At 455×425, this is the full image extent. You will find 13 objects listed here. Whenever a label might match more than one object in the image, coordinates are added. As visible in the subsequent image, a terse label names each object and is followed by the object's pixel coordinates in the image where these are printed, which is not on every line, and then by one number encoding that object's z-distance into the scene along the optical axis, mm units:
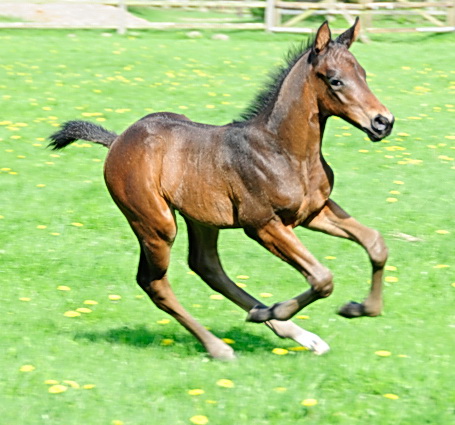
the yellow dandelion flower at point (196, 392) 11172
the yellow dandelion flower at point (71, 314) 14328
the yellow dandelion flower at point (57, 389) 11258
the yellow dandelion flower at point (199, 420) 10383
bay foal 11445
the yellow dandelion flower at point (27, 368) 11984
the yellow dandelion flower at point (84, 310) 14570
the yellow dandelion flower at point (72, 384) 11488
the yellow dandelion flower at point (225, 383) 11398
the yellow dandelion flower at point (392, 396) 11070
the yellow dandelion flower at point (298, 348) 12798
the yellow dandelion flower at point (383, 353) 12477
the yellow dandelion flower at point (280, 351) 12586
